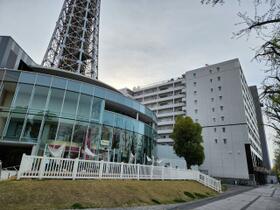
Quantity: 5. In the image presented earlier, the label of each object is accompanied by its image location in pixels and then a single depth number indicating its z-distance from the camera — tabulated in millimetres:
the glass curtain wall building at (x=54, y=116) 15203
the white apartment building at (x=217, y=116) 40781
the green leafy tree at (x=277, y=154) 36888
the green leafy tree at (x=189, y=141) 26312
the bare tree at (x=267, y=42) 5445
